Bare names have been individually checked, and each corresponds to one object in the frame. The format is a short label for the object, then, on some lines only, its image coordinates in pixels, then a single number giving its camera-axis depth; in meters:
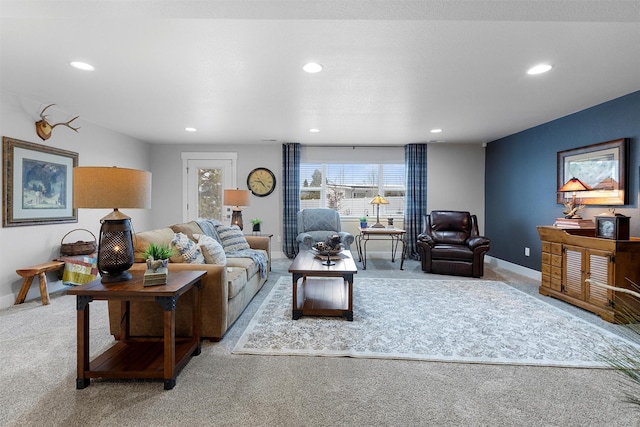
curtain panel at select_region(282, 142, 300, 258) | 6.30
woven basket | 4.01
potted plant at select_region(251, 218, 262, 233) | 5.40
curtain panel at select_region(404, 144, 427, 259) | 6.29
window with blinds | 6.53
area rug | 2.40
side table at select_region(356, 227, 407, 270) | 5.33
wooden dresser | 3.08
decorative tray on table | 3.51
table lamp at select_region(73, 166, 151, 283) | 1.98
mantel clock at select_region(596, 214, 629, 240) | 3.11
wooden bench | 3.44
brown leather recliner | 4.83
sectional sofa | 2.55
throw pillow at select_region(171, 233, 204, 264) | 2.77
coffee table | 3.04
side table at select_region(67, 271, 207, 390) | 1.94
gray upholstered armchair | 5.92
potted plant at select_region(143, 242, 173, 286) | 2.04
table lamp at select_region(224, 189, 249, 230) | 5.04
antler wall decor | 3.82
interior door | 6.42
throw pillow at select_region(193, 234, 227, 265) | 2.96
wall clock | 6.40
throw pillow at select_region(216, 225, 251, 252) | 4.08
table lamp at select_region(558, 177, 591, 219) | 3.72
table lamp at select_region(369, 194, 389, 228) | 5.74
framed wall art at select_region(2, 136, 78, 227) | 3.50
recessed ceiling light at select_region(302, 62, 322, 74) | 2.70
